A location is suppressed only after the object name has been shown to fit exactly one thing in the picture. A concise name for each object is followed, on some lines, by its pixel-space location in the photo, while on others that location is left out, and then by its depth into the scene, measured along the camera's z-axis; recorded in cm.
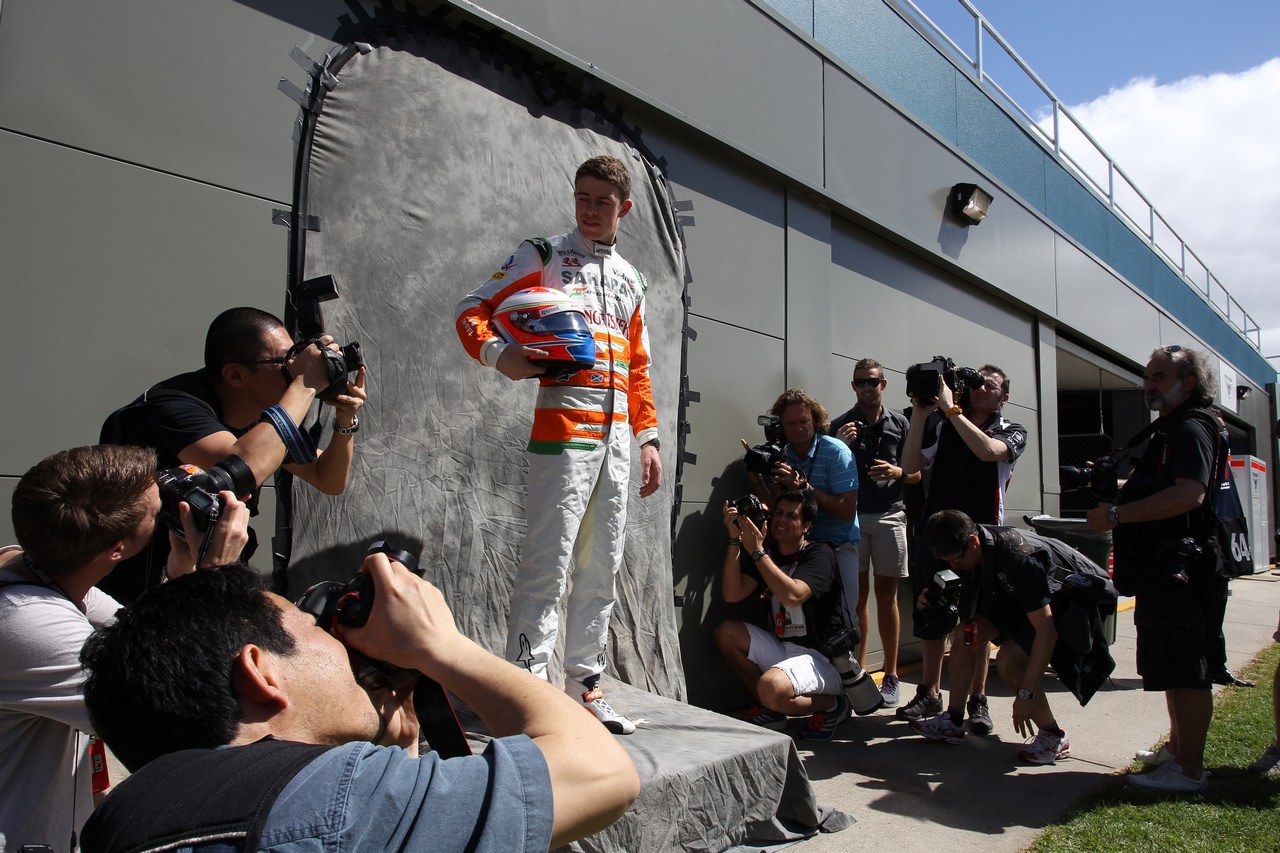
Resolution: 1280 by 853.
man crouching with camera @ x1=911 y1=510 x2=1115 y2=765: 380
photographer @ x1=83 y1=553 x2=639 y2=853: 85
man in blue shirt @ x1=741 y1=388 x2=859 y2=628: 456
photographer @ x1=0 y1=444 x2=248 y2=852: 148
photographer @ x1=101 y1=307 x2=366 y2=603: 202
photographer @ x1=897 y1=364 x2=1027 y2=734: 434
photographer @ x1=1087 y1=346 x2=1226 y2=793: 347
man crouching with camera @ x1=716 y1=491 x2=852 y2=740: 397
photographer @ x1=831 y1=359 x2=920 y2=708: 500
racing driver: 273
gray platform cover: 280
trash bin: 648
